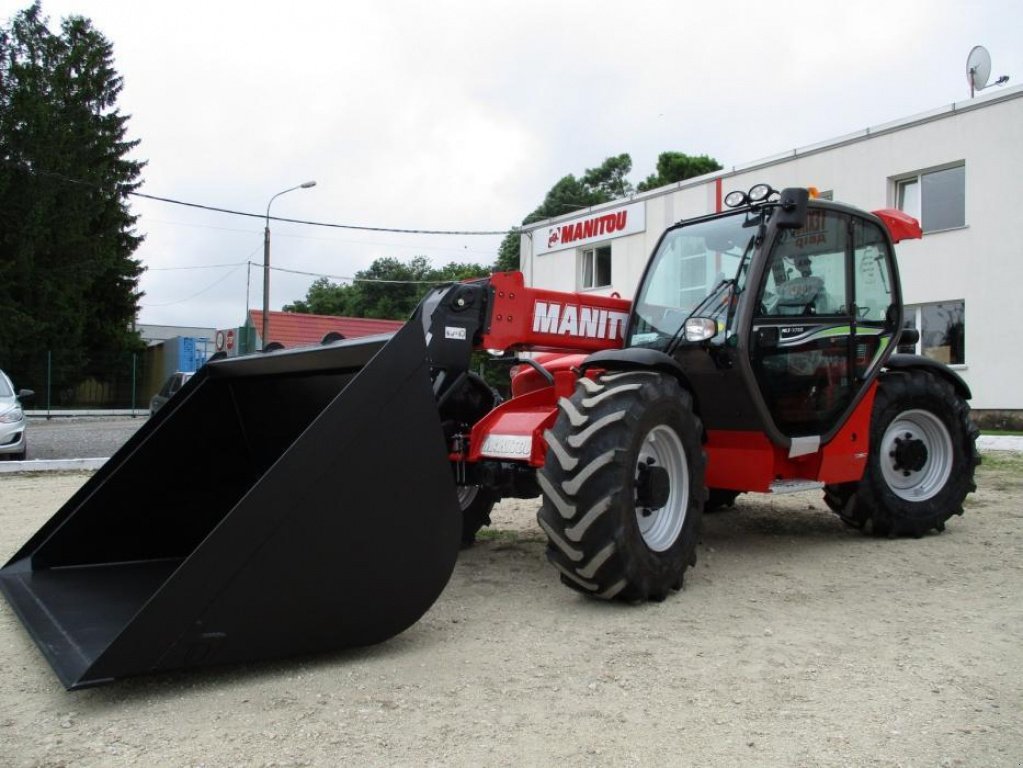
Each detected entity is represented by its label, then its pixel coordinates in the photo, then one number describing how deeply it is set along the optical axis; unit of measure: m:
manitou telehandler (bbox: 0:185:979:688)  3.15
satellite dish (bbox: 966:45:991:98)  15.88
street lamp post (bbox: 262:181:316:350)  24.27
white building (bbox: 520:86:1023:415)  14.30
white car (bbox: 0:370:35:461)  11.00
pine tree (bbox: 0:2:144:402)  24.81
